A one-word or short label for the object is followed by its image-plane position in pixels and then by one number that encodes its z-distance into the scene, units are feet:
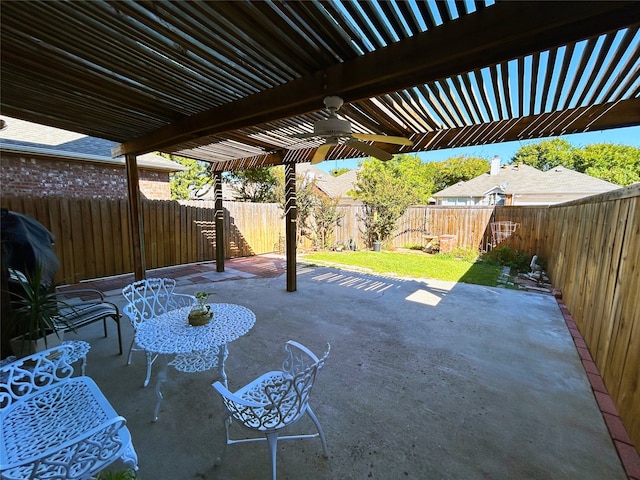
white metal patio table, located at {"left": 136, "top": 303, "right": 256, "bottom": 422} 6.80
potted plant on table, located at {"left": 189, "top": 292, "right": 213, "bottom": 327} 7.73
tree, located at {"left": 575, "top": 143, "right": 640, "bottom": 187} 58.75
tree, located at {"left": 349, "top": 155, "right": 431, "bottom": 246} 33.50
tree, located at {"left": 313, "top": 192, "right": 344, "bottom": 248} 35.04
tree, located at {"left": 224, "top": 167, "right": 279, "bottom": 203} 40.98
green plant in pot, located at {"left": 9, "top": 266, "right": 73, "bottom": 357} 7.24
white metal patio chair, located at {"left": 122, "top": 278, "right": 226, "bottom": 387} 8.19
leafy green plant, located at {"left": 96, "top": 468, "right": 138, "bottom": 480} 3.71
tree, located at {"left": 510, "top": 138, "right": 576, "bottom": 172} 72.59
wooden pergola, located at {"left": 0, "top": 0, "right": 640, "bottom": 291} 4.93
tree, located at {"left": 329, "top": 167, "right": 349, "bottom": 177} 93.09
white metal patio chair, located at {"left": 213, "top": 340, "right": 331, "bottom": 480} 4.99
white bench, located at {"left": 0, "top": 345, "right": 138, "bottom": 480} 3.63
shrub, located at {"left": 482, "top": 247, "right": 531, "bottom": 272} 24.70
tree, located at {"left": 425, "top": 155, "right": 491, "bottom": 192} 75.15
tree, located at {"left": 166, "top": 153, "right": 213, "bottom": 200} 45.55
